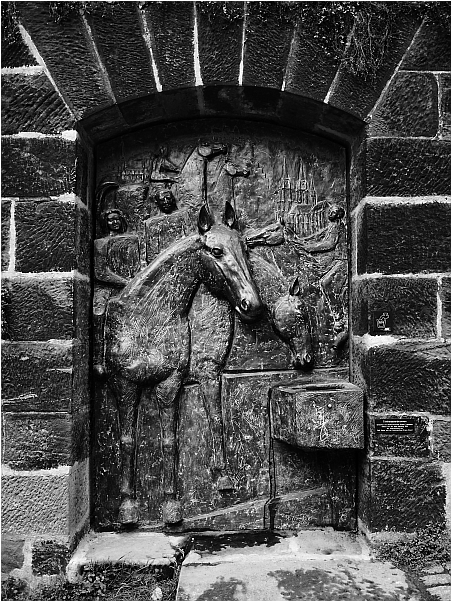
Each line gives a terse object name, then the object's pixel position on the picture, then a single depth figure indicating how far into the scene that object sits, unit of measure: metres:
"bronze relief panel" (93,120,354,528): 2.83
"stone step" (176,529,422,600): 2.35
